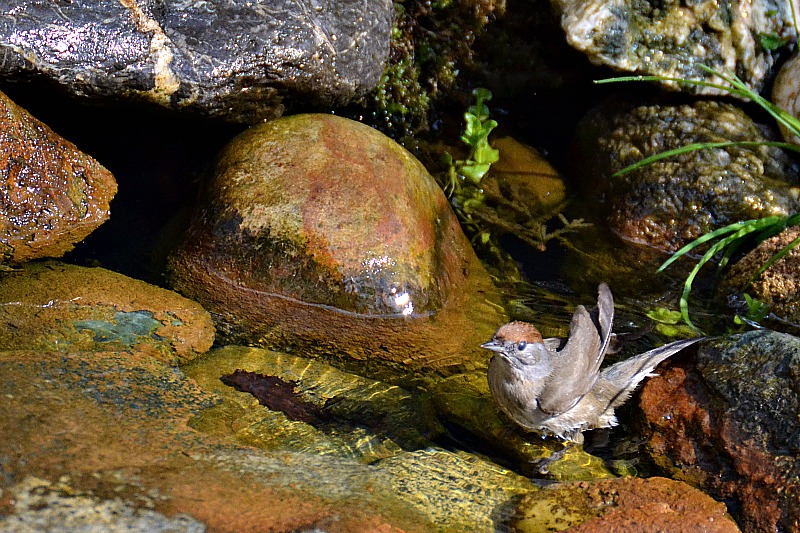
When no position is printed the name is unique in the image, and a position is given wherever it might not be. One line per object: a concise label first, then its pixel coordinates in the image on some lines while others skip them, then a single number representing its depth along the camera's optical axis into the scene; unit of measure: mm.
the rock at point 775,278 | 5359
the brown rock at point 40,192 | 5312
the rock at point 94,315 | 4188
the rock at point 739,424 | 3713
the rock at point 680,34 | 6445
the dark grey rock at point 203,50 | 5109
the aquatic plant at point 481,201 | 6328
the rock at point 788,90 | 6316
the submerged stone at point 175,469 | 2803
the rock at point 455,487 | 3422
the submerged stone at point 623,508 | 3416
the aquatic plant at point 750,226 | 5289
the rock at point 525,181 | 6727
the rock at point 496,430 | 4195
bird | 4148
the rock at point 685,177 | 6246
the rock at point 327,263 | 4945
